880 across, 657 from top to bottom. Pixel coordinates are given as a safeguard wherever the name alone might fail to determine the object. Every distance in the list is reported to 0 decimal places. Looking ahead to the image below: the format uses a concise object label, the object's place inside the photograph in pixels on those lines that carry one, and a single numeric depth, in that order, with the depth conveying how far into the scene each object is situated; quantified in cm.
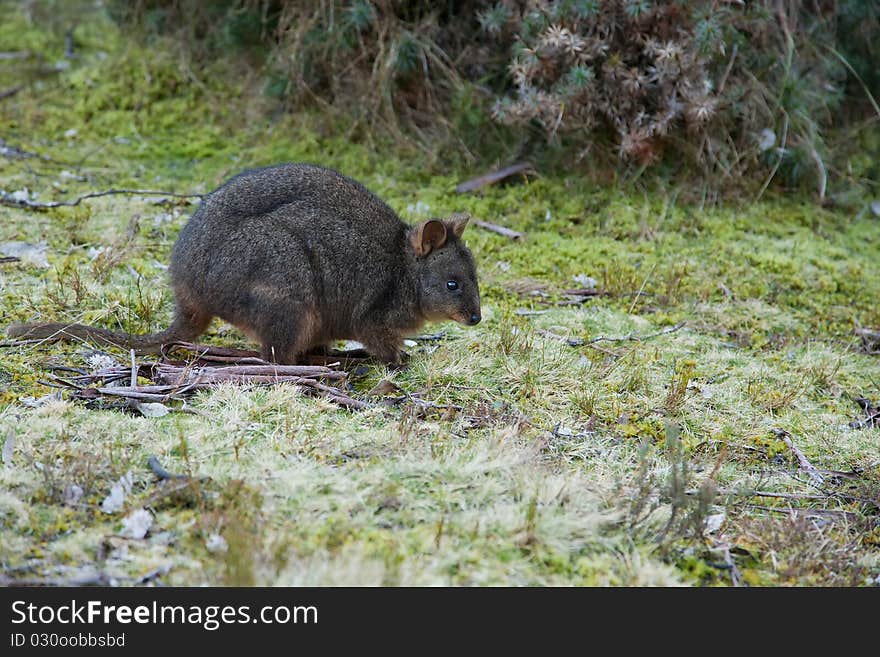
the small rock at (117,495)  768
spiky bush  1561
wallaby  1077
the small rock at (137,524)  742
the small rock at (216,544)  723
